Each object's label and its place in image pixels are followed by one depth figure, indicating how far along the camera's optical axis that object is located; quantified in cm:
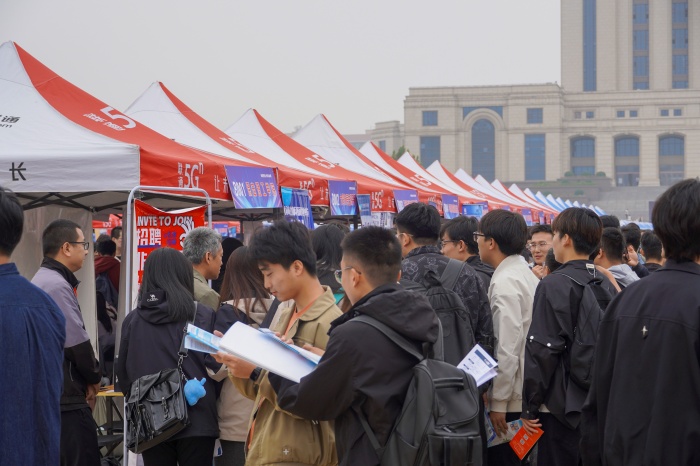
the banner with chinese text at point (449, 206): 1495
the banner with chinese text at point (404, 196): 1189
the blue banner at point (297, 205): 843
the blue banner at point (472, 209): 1642
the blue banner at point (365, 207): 1042
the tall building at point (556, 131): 8869
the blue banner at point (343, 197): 974
